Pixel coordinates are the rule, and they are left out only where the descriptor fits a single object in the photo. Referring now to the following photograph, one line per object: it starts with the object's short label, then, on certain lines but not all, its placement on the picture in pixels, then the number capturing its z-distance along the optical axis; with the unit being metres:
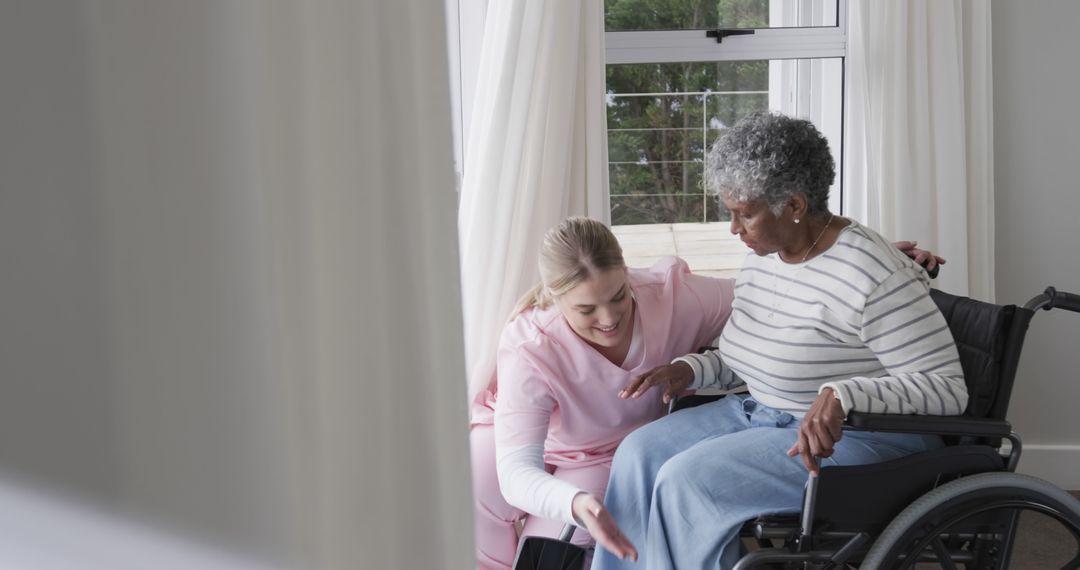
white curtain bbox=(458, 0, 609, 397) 2.27
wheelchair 1.50
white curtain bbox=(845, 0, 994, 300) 2.58
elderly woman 1.56
